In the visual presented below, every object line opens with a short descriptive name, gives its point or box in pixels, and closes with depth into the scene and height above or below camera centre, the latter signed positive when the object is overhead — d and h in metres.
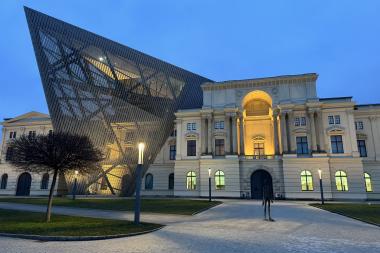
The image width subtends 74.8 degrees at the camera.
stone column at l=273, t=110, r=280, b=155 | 42.05 +7.39
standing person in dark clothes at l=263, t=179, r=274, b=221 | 17.14 -1.21
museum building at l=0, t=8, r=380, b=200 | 36.91 +8.81
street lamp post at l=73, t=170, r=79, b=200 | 33.48 -0.93
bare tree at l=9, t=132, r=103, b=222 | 16.02 +1.45
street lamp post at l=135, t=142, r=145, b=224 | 13.71 -0.61
